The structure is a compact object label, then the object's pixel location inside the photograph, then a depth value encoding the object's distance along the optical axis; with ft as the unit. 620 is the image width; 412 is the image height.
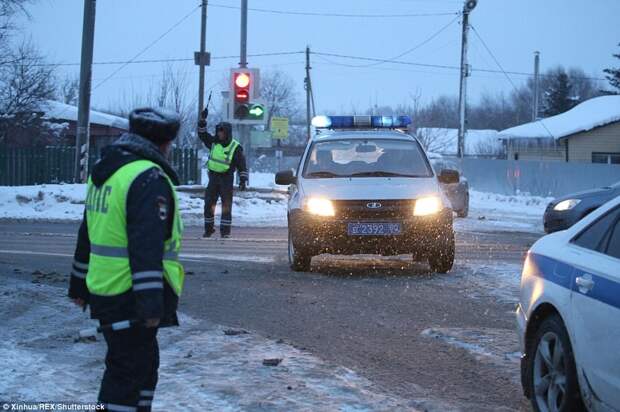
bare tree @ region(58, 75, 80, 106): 208.95
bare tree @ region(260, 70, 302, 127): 296.51
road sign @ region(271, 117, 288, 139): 170.09
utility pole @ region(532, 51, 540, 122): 182.70
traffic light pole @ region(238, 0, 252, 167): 79.92
